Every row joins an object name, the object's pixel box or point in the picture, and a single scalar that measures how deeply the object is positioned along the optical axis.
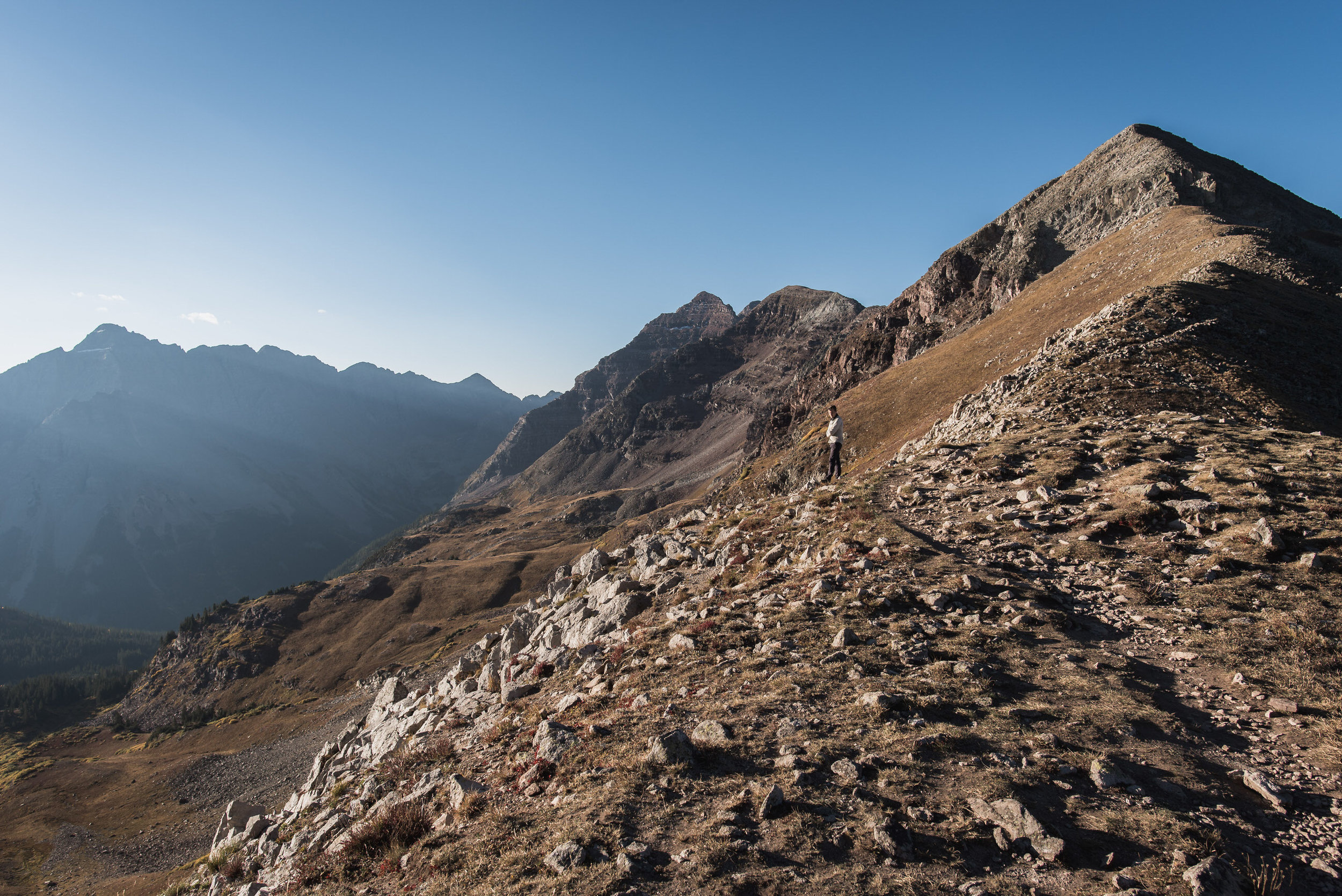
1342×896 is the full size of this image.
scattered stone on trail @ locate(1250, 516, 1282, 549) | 13.98
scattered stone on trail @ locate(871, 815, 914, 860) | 7.10
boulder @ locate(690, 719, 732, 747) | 10.34
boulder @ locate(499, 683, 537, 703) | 18.33
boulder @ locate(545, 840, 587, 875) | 7.79
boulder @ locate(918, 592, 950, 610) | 14.56
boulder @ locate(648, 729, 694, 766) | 9.89
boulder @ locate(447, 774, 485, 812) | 11.16
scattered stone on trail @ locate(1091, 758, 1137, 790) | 7.92
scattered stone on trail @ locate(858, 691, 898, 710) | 10.45
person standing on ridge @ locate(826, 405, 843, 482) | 29.03
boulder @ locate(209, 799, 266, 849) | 27.12
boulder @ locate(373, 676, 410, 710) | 33.69
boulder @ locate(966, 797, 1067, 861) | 6.73
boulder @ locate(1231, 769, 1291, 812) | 7.36
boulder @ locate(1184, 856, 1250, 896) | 5.99
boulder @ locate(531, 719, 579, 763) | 11.41
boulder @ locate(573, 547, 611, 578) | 31.27
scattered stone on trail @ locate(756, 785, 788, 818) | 8.12
